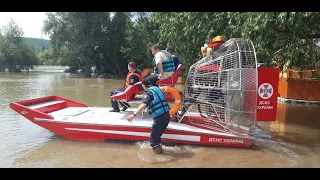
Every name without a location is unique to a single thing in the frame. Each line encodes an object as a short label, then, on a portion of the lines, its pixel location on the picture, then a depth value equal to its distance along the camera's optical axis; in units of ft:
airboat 20.84
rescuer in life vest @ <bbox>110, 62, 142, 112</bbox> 25.27
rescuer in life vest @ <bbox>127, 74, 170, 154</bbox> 19.71
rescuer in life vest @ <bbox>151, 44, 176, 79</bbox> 23.00
